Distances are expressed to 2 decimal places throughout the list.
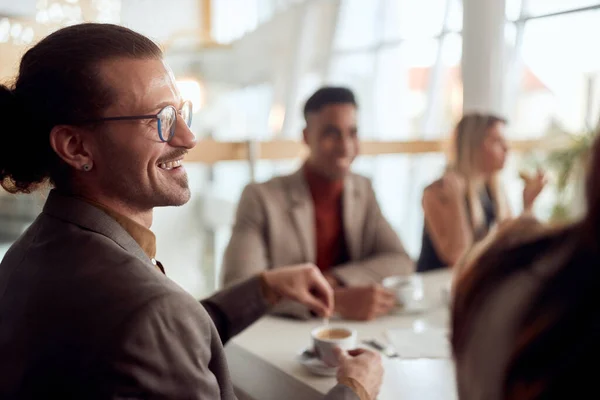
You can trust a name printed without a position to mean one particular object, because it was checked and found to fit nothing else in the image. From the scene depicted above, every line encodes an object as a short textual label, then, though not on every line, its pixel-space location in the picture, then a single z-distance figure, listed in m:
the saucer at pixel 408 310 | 1.92
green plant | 4.00
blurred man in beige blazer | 2.36
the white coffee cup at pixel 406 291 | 1.91
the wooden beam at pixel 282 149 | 2.83
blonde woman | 2.90
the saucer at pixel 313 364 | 1.42
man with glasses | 0.93
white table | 1.37
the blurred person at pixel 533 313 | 0.51
